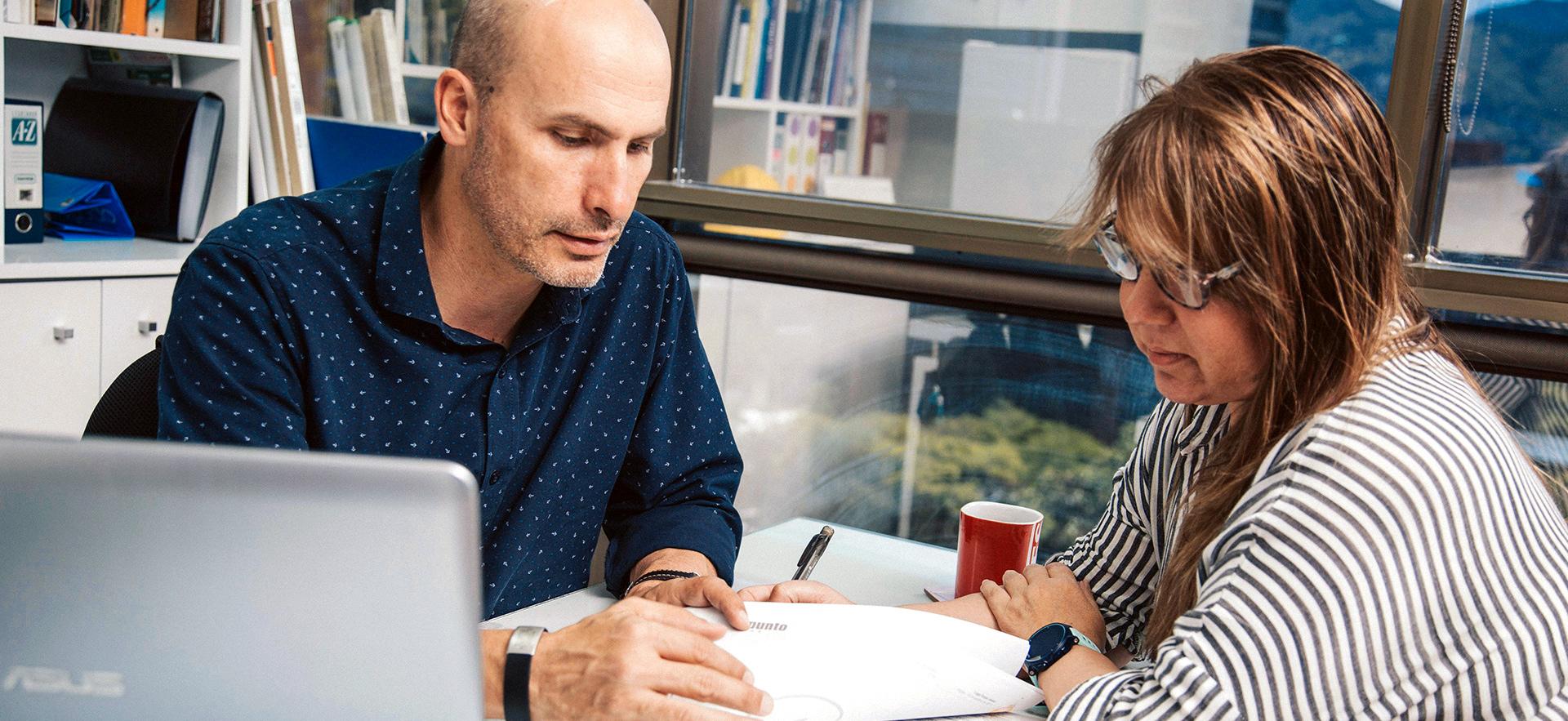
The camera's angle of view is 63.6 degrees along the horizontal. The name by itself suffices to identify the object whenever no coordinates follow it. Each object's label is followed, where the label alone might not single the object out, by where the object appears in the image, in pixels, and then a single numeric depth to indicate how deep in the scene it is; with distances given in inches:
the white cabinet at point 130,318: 90.2
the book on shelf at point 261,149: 103.1
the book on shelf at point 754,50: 116.7
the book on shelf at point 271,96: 100.9
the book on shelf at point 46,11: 87.1
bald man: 49.4
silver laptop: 24.8
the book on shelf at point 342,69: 110.6
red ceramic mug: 52.5
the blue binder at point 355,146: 102.8
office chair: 52.2
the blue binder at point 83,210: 96.7
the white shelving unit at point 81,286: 85.2
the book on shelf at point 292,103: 101.1
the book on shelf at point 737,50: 115.8
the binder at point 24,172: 89.7
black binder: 97.0
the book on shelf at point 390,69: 108.5
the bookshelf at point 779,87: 116.9
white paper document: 38.5
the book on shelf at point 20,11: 85.4
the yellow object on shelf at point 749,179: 116.4
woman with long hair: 34.7
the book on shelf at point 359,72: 109.5
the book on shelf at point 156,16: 94.1
